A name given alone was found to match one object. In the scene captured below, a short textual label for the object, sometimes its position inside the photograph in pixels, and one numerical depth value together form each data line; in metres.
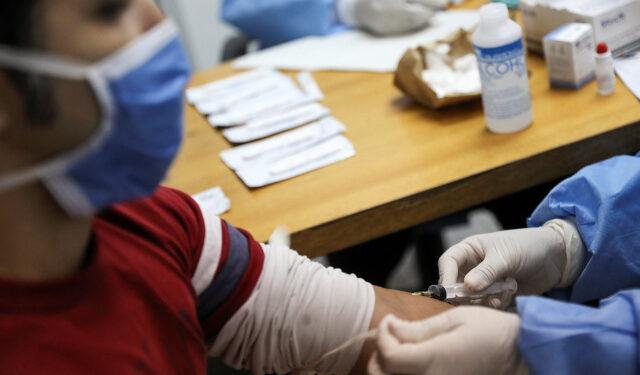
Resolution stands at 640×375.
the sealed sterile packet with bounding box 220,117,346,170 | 1.44
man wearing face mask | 0.66
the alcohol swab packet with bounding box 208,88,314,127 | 1.62
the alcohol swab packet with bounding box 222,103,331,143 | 1.53
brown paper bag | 1.42
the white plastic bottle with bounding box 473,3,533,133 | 1.24
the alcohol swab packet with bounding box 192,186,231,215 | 1.29
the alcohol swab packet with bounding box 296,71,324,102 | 1.65
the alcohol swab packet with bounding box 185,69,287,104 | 1.82
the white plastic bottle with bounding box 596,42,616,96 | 1.34
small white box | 1.37
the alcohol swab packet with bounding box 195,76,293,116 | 1.72
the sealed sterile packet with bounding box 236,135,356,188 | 1.35
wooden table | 1.21
